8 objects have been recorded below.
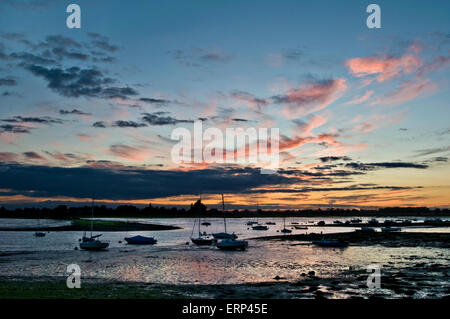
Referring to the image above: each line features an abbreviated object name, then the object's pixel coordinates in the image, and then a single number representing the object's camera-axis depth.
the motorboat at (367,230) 132.36
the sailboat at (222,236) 108.25
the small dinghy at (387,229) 127.81
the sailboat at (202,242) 88.38
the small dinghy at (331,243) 78.94
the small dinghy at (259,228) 174.10
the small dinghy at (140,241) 89.44
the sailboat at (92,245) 75.00
